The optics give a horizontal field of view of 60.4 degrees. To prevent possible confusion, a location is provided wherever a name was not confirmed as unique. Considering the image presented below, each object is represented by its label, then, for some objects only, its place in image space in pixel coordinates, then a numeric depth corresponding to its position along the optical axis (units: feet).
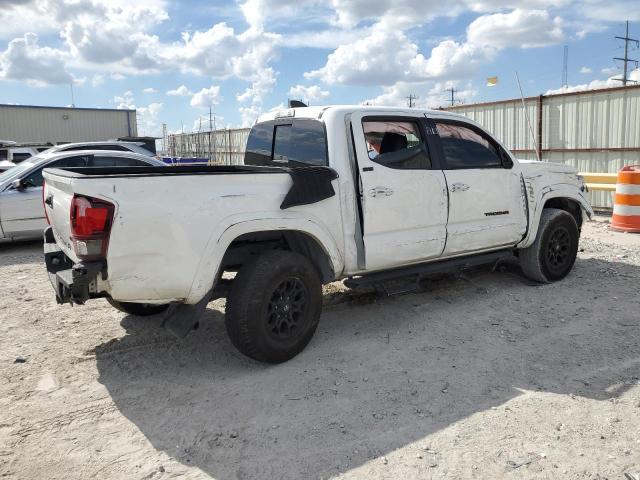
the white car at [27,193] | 28.22
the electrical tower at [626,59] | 181.98
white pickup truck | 11.38
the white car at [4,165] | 45.75
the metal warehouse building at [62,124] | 107.96
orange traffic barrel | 29.01
